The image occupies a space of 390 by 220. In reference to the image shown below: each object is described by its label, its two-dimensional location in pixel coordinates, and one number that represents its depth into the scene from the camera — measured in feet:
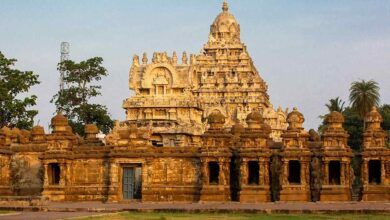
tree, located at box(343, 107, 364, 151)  281.54
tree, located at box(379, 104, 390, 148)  326.79
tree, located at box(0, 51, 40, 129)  220.43
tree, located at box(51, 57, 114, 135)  277.64
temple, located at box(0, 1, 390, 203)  149.89
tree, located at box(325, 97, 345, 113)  302.62
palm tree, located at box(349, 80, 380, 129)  254.57
